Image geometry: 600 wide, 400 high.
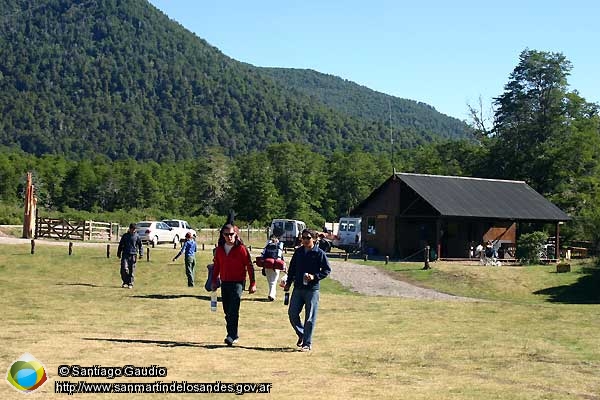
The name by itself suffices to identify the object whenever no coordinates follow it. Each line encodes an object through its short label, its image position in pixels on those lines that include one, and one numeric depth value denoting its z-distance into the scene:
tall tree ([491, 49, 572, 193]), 71.56
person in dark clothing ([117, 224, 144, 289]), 24.86
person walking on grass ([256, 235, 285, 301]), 20.77
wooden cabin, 47.84
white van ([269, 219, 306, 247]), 50.56
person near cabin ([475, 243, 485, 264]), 45.17
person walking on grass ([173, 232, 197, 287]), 25.97
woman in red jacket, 13.27
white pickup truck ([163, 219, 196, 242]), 49.48
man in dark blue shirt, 13.00
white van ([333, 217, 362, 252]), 54.06
